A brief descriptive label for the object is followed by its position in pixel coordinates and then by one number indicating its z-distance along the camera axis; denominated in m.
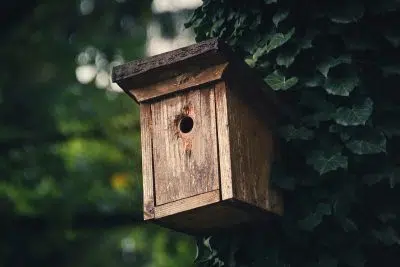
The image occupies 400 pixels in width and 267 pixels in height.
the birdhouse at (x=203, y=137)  5.49
